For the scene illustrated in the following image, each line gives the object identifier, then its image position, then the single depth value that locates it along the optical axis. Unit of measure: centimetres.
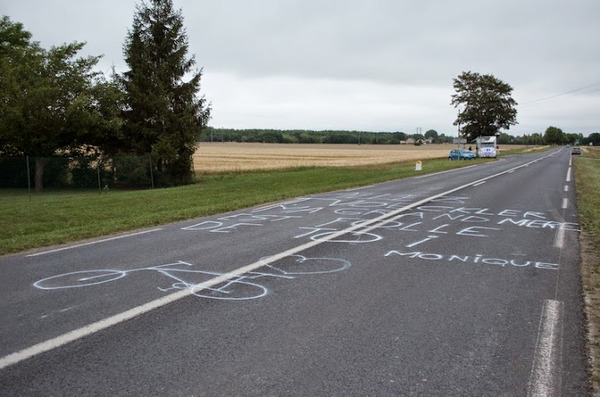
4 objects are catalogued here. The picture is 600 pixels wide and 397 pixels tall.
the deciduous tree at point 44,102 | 2294
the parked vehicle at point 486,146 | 5934
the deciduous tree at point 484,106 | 6756
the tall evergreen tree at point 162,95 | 2584
